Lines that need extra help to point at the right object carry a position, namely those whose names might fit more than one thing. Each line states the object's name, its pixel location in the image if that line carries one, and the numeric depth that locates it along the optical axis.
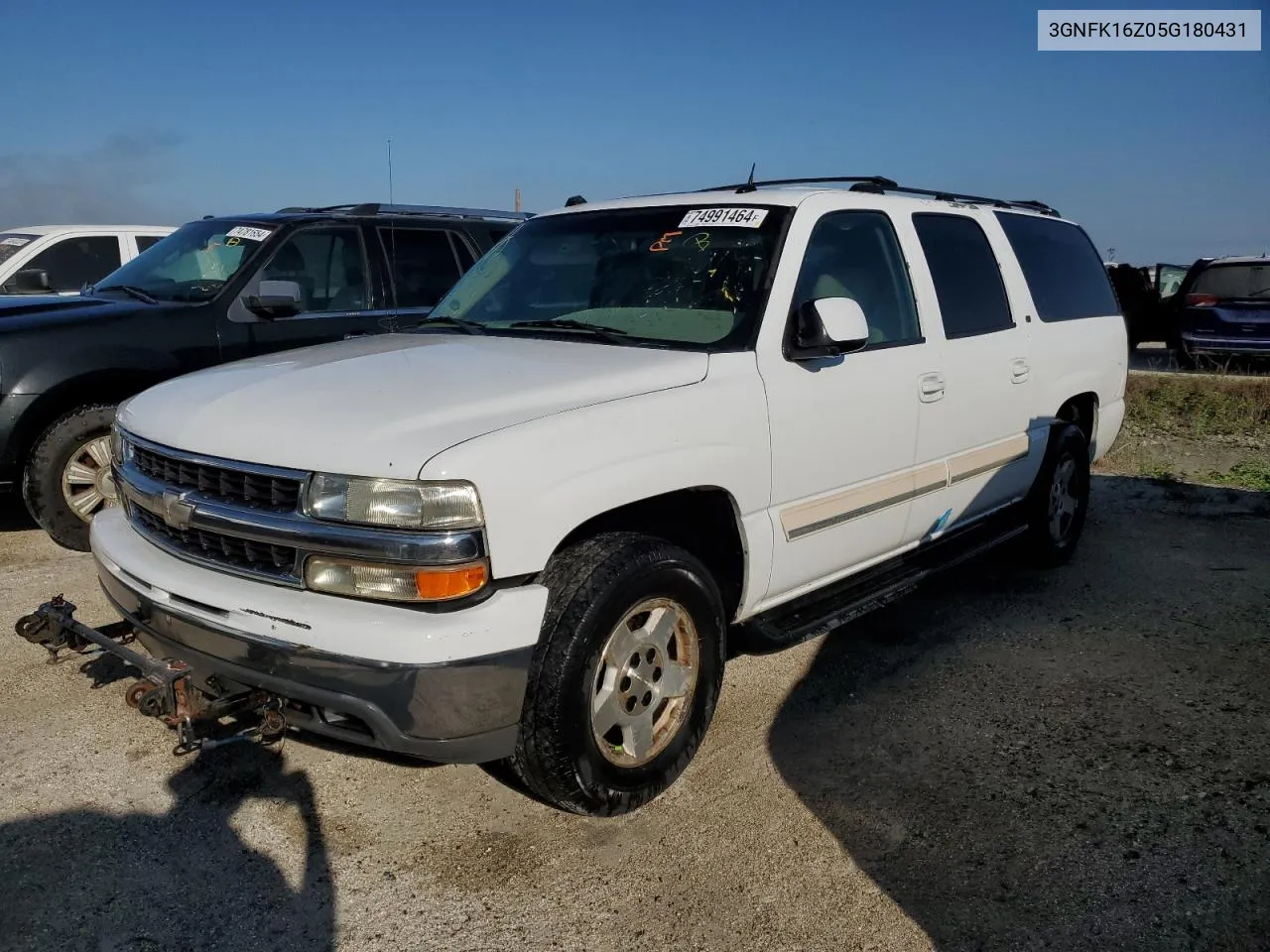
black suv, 5.53
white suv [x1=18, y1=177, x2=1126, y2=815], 2.68
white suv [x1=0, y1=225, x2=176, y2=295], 9.30
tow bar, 2.84
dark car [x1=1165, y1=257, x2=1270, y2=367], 13.15
